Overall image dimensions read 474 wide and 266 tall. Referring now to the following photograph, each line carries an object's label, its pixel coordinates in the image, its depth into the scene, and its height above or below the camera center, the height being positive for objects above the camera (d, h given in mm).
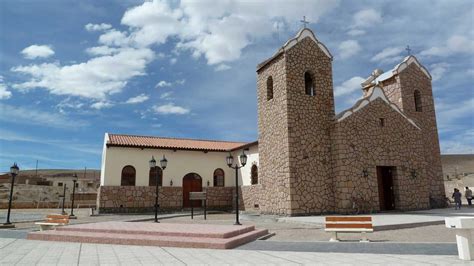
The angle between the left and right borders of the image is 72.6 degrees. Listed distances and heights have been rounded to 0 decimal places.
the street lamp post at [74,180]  17703 -220
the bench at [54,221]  11172 -967
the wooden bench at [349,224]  8461 -878
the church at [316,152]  15961 +2164
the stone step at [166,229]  8645 -1086
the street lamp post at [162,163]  15966 +1440
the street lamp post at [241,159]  13491 +1370
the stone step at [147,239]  7887 -1225
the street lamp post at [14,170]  14772 +1063
